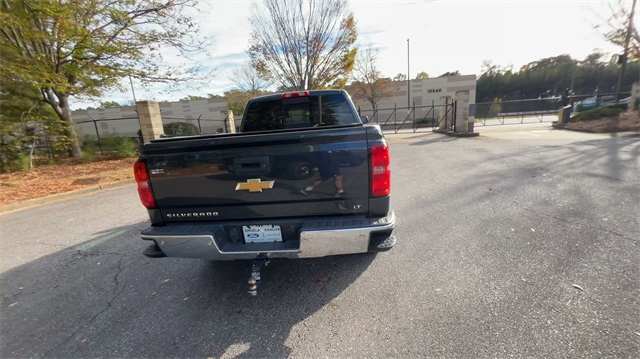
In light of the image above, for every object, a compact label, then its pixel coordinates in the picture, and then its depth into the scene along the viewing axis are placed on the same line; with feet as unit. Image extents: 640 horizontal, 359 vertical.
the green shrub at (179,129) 63.65
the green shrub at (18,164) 31.73
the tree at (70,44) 27.48
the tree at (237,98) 112.07
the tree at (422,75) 197.06
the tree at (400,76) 161.05
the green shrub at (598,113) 49.28
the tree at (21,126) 31.58
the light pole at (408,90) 119.19
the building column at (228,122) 61.11
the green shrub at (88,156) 37.89
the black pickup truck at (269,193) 7.28
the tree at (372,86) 116.16
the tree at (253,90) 107.88
